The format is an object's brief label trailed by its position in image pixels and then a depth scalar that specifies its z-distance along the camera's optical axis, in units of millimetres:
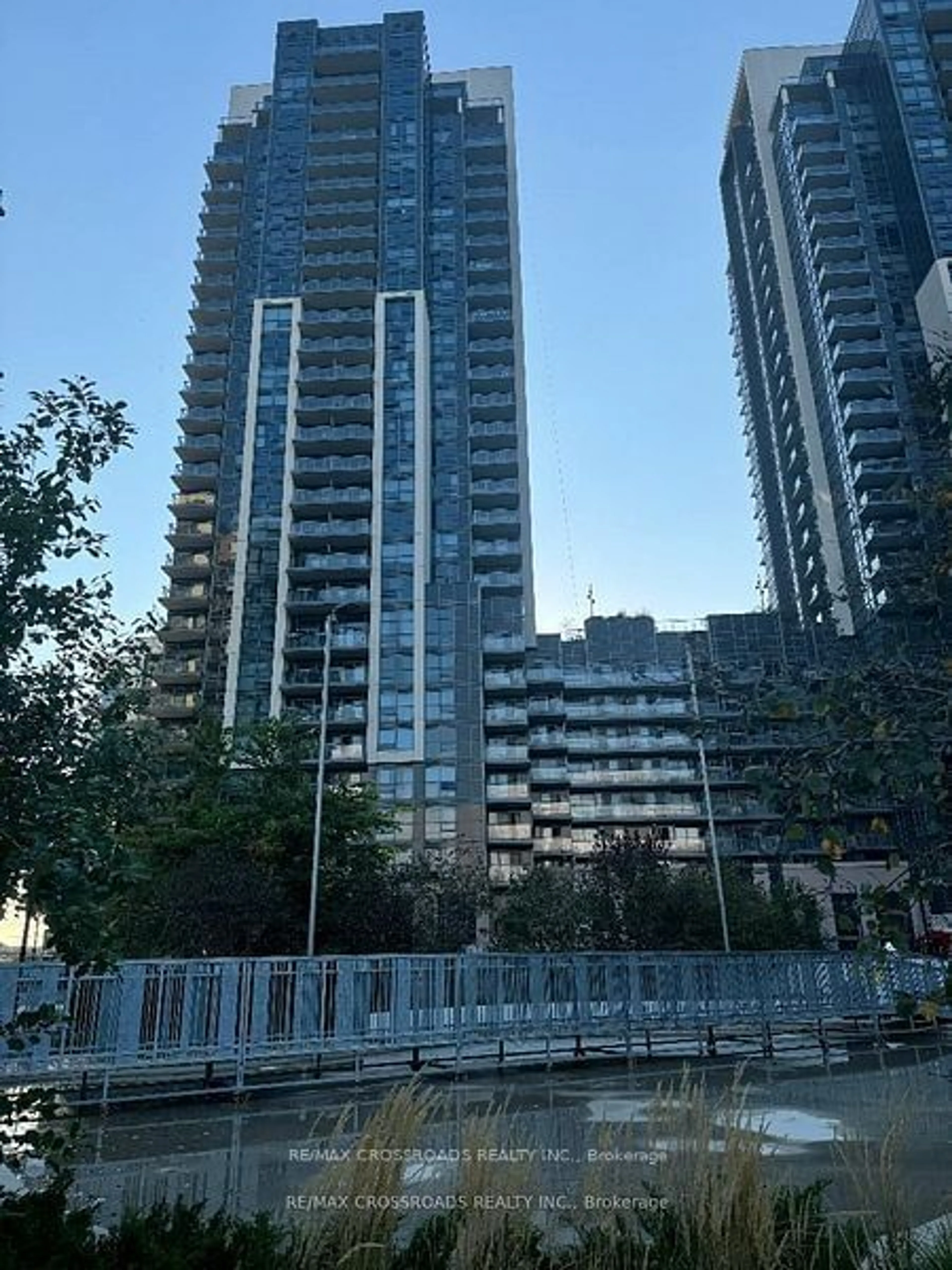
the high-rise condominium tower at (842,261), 71062
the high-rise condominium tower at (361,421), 62812
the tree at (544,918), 30297
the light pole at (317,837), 26828
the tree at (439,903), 34375
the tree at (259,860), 25719
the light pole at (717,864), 28688
